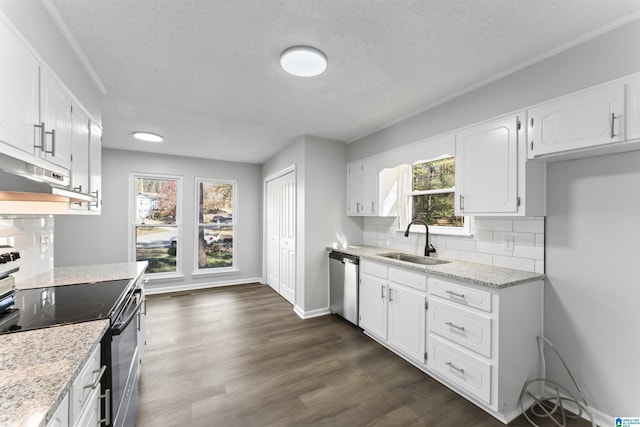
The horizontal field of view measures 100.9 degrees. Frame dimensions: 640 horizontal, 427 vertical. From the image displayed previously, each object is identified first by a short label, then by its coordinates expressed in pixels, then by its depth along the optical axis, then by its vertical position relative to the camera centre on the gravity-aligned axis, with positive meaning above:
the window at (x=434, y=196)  2.85 +0.20
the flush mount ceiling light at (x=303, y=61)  1.81 +1.08
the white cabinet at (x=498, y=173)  1.99 +0.33
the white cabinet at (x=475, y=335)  1.81 -0.94
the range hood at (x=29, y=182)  1.12 +0.13
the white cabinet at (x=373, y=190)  3.39 +0.31
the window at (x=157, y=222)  4.67 -0.21
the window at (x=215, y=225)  5.11 -0.27
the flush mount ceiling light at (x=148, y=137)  3.60 +1.04
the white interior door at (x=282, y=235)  4.14 -0.40
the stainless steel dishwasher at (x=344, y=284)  3.24 -0.94
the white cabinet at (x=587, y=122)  1.55 +0.59
